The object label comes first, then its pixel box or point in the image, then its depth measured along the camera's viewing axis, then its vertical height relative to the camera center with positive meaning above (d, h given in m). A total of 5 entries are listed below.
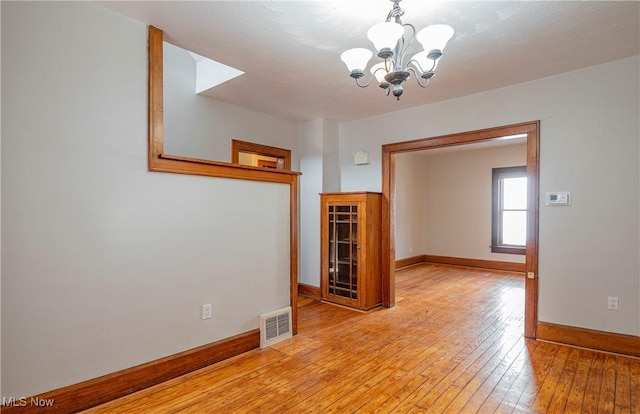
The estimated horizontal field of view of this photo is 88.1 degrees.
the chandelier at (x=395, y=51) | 1.71 +0.88
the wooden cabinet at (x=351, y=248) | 4.18 -0.59
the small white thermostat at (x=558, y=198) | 3.08 +0.06
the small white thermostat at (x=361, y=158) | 4.54 +0.64
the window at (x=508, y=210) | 6.71 -0.11
